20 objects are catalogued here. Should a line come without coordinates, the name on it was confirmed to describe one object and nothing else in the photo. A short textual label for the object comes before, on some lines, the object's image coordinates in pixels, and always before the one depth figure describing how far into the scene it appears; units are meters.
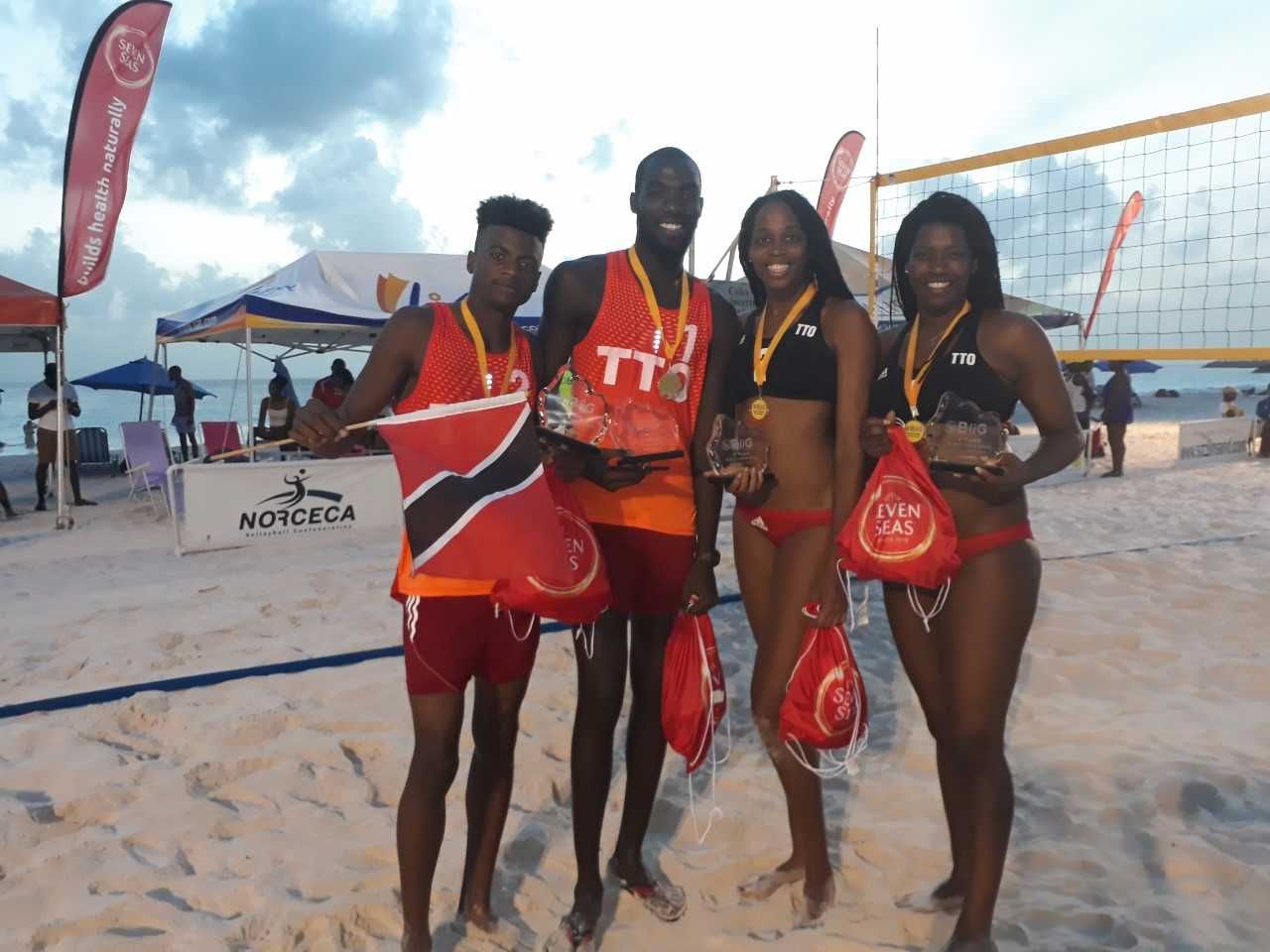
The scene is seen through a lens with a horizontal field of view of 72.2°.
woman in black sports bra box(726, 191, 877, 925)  2.28
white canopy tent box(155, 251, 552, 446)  9.63
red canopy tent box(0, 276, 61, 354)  9.00
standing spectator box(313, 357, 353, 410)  10.70
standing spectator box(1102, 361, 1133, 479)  11.86
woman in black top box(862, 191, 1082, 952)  2.13
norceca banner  7.57
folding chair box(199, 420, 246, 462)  11.33
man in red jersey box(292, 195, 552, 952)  2.05
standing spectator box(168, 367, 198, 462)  14.20
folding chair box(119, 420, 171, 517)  10.39
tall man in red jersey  2.35
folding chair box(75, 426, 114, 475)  15.75
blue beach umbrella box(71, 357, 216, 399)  18.00
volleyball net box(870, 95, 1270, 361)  5.50
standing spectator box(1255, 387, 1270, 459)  14.20
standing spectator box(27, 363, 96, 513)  10.62
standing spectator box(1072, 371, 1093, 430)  13.19
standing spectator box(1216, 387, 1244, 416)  16.73
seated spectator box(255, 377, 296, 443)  11.20
